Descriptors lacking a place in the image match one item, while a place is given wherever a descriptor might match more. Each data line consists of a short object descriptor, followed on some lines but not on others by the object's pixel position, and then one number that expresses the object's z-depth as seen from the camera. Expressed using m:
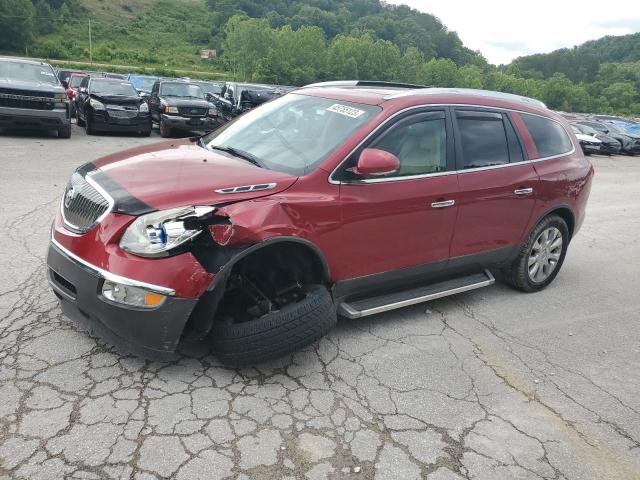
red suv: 3.05
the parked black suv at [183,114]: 15.01
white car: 23.59
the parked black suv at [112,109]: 14.30
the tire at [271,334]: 3.27
